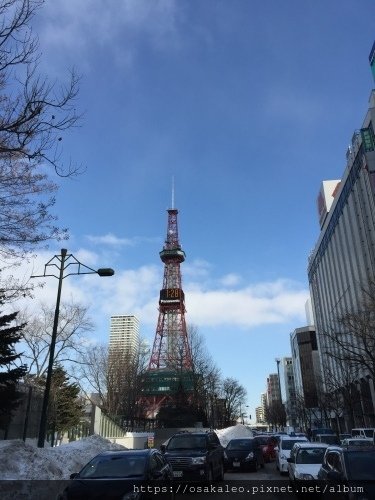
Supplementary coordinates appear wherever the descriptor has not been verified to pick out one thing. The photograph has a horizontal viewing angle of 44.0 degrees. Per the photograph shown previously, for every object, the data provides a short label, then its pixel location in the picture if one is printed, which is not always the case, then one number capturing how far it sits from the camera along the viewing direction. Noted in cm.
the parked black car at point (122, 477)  796
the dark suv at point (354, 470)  782
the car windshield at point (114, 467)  889
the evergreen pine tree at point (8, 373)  1858
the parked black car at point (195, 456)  1382
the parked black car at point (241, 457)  1981
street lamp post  1483
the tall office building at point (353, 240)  5200
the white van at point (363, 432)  3362
